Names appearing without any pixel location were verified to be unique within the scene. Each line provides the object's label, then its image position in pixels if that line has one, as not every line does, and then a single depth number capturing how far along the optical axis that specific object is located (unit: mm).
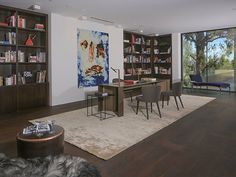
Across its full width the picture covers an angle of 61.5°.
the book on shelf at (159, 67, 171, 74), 9328
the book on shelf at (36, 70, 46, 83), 5445
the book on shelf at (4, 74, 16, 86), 4840
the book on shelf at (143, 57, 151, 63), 9355
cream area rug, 2936
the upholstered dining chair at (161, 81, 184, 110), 5242
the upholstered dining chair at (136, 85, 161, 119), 4422
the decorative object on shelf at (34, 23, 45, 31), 5355
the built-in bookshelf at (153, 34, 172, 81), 9315
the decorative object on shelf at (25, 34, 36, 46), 5199
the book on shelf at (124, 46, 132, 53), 8369
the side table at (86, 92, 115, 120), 4506
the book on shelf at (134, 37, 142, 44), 8943
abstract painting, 6331
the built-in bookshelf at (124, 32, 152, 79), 8484
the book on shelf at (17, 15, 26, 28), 4977
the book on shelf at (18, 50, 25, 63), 5059
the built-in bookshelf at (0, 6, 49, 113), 4867
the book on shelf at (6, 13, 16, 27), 4855
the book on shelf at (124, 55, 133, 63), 8329
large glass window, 7964
